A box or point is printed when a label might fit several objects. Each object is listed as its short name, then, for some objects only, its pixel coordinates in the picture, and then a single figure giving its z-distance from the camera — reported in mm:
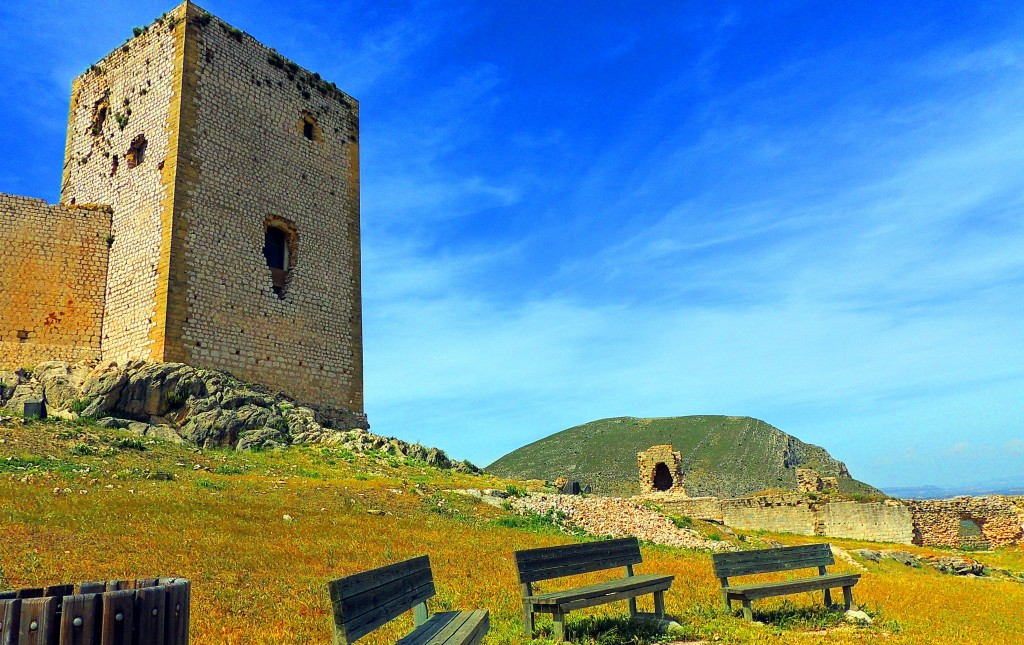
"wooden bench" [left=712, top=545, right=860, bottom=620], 7734
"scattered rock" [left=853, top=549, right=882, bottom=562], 16325
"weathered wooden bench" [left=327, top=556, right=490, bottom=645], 4457
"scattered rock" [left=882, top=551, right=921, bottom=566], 16797
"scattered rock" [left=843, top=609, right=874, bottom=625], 7906
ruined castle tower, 20703
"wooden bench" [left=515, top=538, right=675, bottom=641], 6480
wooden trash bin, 2830
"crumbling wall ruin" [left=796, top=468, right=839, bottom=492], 30266
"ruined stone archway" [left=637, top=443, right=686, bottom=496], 31156
